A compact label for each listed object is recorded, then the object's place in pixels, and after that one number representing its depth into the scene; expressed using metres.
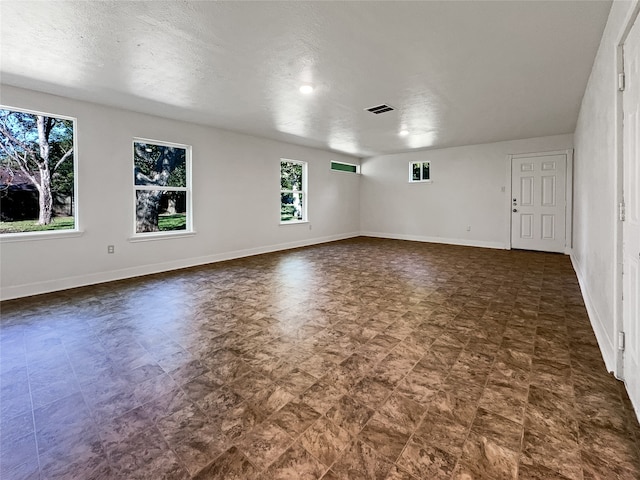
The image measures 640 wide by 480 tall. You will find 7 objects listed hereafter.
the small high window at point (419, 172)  8.12
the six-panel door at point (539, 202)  6.25
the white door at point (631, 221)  1.58
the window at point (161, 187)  4.86
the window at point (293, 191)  7.18
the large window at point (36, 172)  3.70
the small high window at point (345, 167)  8.57
